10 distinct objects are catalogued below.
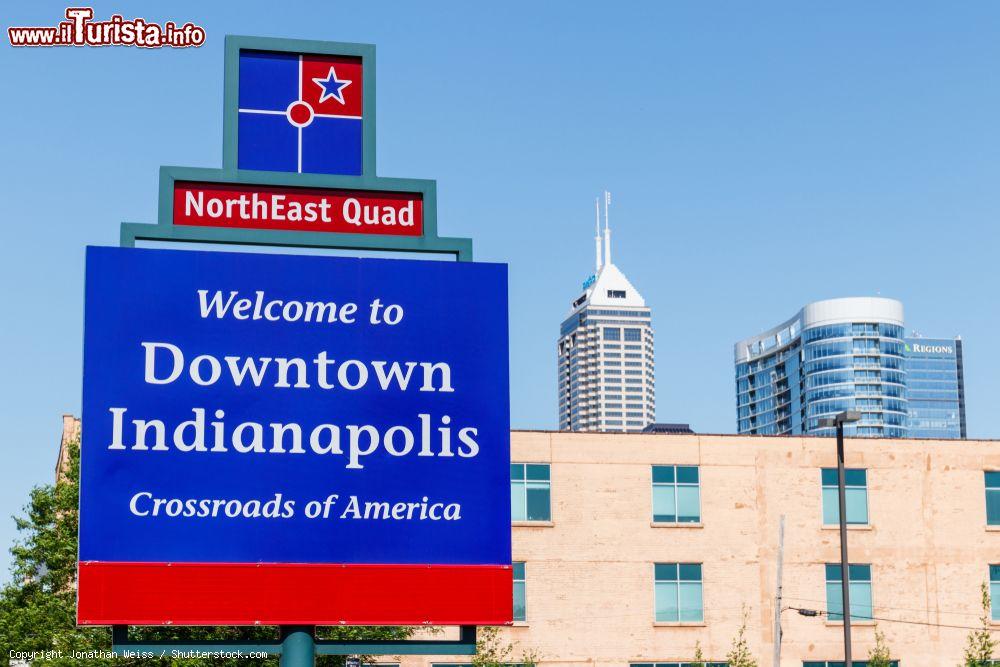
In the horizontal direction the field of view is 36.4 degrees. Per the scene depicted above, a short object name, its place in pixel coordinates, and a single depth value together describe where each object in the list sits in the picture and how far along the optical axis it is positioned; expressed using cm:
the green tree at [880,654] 5738
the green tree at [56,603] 4034
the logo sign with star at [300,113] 1648
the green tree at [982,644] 5694
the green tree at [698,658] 5684
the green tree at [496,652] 5425
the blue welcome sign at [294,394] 1545
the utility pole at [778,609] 5431
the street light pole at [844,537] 3844
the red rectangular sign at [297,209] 1625
